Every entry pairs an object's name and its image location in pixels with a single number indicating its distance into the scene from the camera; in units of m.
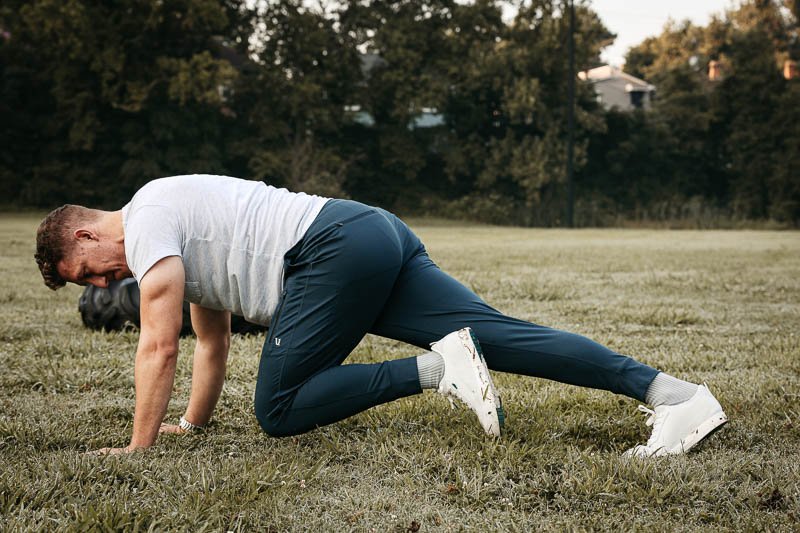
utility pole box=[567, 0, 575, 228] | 29.30
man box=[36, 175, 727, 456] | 2.78
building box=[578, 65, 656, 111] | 53.41
